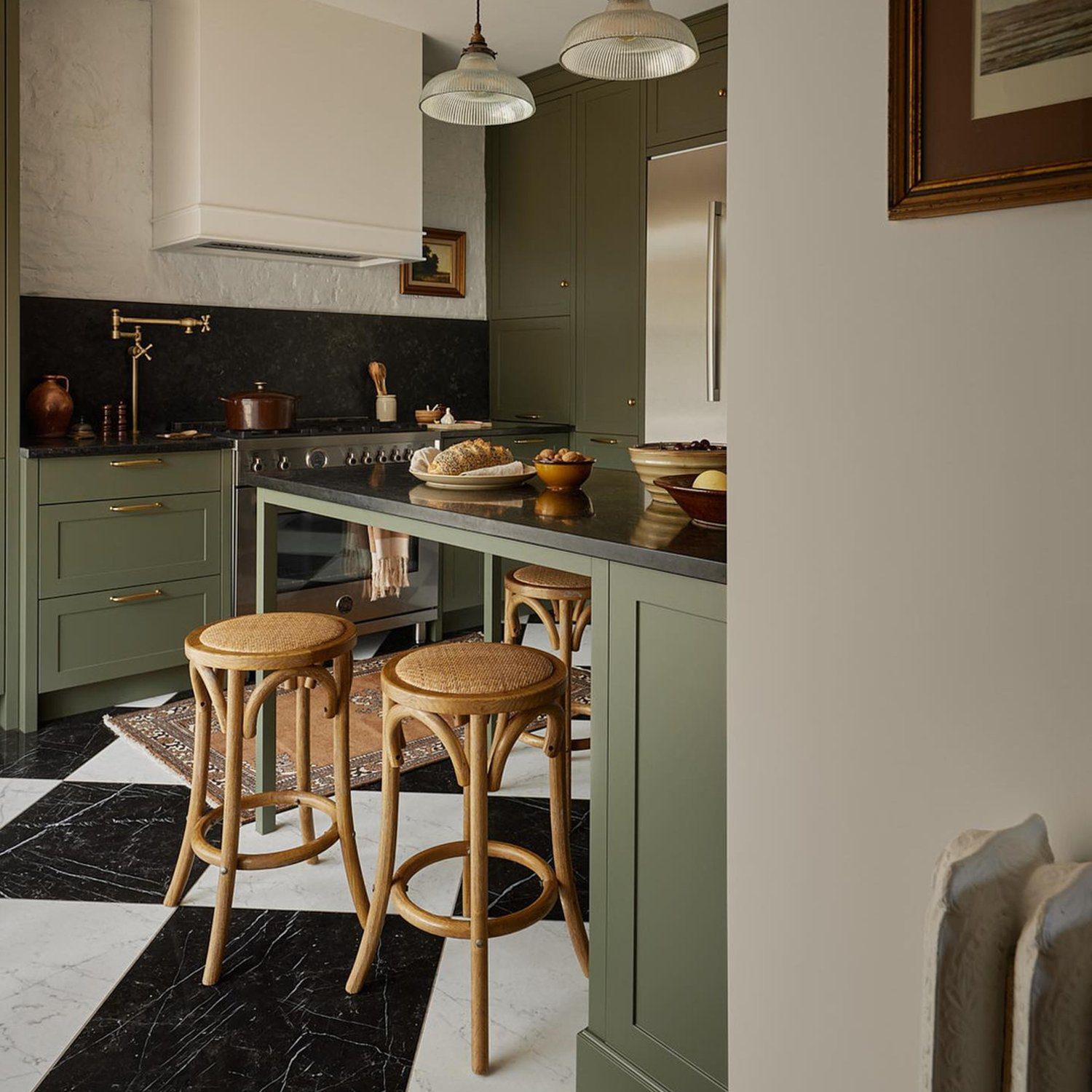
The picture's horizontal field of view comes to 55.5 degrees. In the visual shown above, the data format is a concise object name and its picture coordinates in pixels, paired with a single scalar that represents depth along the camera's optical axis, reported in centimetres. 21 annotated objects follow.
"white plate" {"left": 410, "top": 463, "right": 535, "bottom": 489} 224
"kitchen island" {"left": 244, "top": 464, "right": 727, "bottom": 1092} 149
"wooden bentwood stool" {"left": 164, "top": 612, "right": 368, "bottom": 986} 206
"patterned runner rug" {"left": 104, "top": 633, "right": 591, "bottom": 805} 306
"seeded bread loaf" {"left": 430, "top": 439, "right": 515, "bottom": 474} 229
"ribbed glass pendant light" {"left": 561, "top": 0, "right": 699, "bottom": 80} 235
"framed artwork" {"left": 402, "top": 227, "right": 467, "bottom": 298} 520
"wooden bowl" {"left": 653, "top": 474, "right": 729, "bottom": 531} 163
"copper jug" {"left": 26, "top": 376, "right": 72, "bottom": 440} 366
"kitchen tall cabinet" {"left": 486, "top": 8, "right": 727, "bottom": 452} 452
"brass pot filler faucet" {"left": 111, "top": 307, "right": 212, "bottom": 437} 410
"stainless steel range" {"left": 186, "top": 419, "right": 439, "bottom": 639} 392
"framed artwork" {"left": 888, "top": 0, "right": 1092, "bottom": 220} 93
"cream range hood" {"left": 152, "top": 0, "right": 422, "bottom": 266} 391
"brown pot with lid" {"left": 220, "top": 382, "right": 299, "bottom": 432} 400
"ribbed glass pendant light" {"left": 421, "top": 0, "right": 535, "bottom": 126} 264
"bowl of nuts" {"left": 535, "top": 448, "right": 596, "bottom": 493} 215
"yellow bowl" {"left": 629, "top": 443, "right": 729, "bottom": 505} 197
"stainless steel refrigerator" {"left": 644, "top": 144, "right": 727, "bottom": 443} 430
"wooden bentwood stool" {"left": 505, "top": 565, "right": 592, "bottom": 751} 283
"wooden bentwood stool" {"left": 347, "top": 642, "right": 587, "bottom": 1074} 175
